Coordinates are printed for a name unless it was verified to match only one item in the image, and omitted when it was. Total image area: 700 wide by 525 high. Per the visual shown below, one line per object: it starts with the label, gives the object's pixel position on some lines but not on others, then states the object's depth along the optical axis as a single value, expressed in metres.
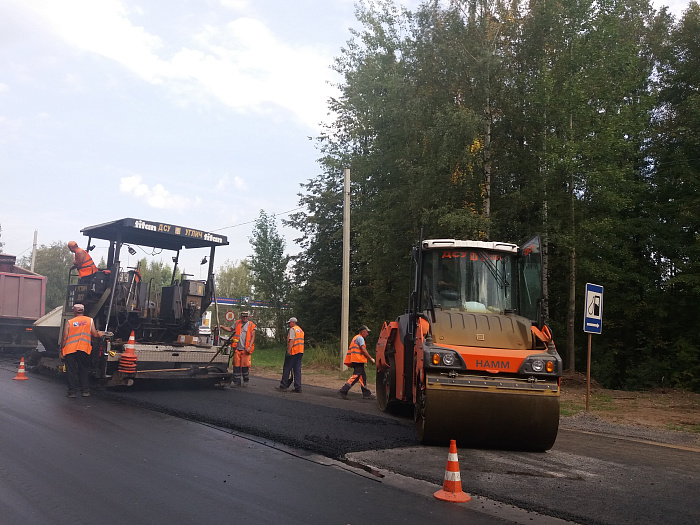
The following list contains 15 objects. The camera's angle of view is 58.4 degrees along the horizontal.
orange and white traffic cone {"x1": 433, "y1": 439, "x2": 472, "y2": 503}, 5.22
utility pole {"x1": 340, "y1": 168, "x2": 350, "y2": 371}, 19.02
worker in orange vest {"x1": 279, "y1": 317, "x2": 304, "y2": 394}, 12.84
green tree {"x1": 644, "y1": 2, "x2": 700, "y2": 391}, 19.67
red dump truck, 19.08
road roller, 7.03
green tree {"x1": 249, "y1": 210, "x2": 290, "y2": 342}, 34.50
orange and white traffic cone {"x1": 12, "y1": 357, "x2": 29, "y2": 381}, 12.86
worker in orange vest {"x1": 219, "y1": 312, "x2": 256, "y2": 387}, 13.54
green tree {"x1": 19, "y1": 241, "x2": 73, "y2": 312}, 53.93
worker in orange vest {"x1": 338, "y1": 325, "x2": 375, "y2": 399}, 13.07
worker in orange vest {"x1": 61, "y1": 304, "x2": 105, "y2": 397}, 10.76
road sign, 11.70
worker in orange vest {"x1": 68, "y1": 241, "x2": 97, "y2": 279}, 12.20
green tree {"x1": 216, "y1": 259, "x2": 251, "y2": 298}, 71.00
